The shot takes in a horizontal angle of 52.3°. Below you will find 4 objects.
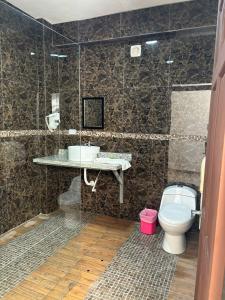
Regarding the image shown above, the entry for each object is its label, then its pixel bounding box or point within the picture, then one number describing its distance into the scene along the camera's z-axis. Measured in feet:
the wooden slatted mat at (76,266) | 6.11
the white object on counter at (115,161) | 9.49
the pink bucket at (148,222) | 9.16
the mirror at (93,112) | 10.50
